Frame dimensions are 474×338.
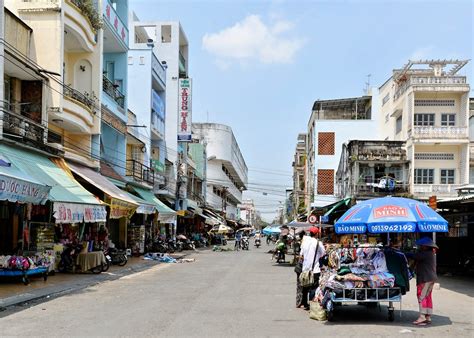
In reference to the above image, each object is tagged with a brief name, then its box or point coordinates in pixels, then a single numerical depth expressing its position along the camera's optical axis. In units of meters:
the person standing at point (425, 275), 9.45
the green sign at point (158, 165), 37.28
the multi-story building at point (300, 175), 79.30
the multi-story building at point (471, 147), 41.06
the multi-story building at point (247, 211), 173.18
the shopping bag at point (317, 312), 9.84
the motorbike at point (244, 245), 47.70
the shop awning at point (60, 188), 15.73
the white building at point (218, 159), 82.06
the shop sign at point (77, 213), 15.65
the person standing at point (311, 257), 10.96
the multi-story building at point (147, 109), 34.53
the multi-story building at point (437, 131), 39.97
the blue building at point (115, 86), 27.25
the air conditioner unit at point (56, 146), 19.55
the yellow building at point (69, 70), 19.84
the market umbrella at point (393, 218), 9.68
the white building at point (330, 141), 53.94
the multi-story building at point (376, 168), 39.50
